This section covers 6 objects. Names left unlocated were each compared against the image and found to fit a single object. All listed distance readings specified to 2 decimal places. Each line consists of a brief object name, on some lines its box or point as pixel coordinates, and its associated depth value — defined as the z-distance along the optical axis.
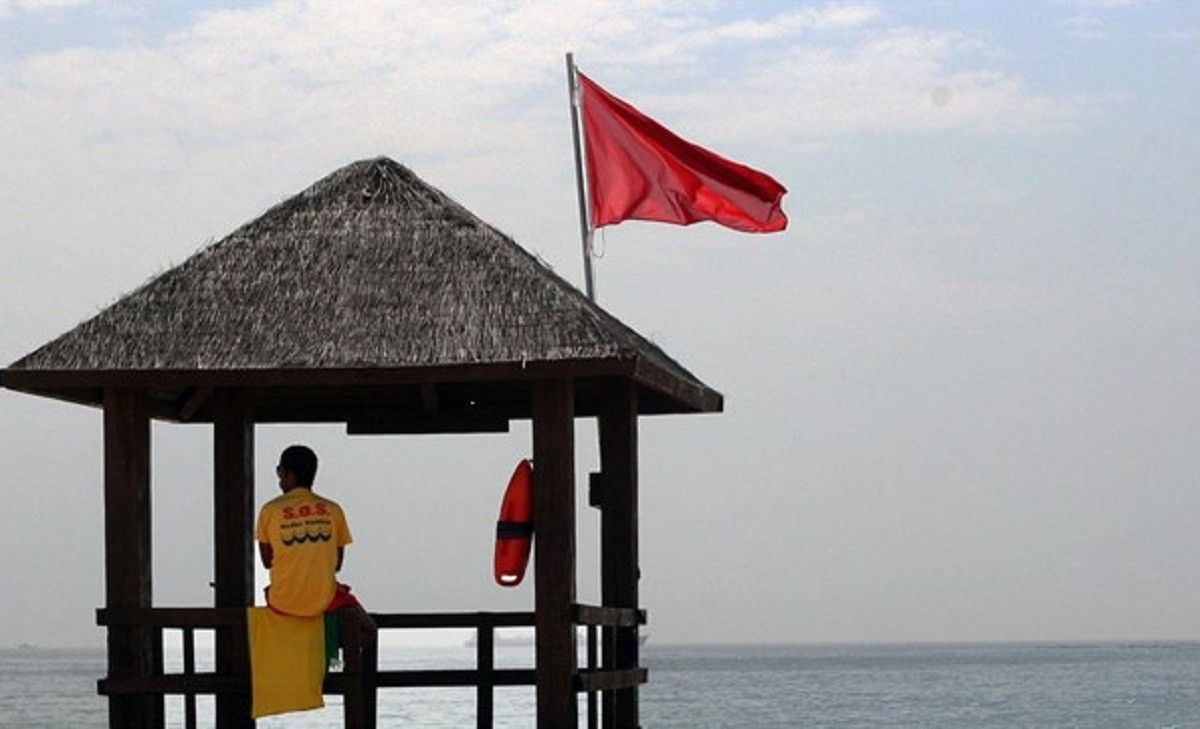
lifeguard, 14.54
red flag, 18.88
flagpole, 18.25
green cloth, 14.73
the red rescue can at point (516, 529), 15.38
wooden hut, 14.53
